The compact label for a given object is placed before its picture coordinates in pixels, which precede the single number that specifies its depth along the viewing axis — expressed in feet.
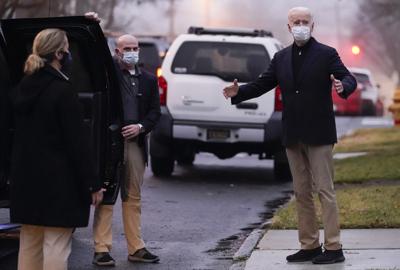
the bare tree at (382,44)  234.05
